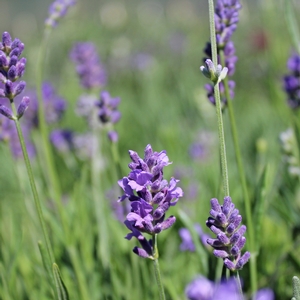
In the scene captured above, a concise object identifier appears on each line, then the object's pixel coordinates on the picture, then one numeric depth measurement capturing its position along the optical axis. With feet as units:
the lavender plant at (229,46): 1.59
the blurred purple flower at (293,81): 1.95
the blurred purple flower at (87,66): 2.50
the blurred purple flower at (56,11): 1.82
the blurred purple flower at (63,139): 2.87
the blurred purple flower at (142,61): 5.84
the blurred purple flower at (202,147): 3.10
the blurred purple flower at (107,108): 1.76
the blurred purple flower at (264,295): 1.46
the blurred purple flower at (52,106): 2.64
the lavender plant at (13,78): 1.40
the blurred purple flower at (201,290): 1.54
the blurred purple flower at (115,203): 2.14
